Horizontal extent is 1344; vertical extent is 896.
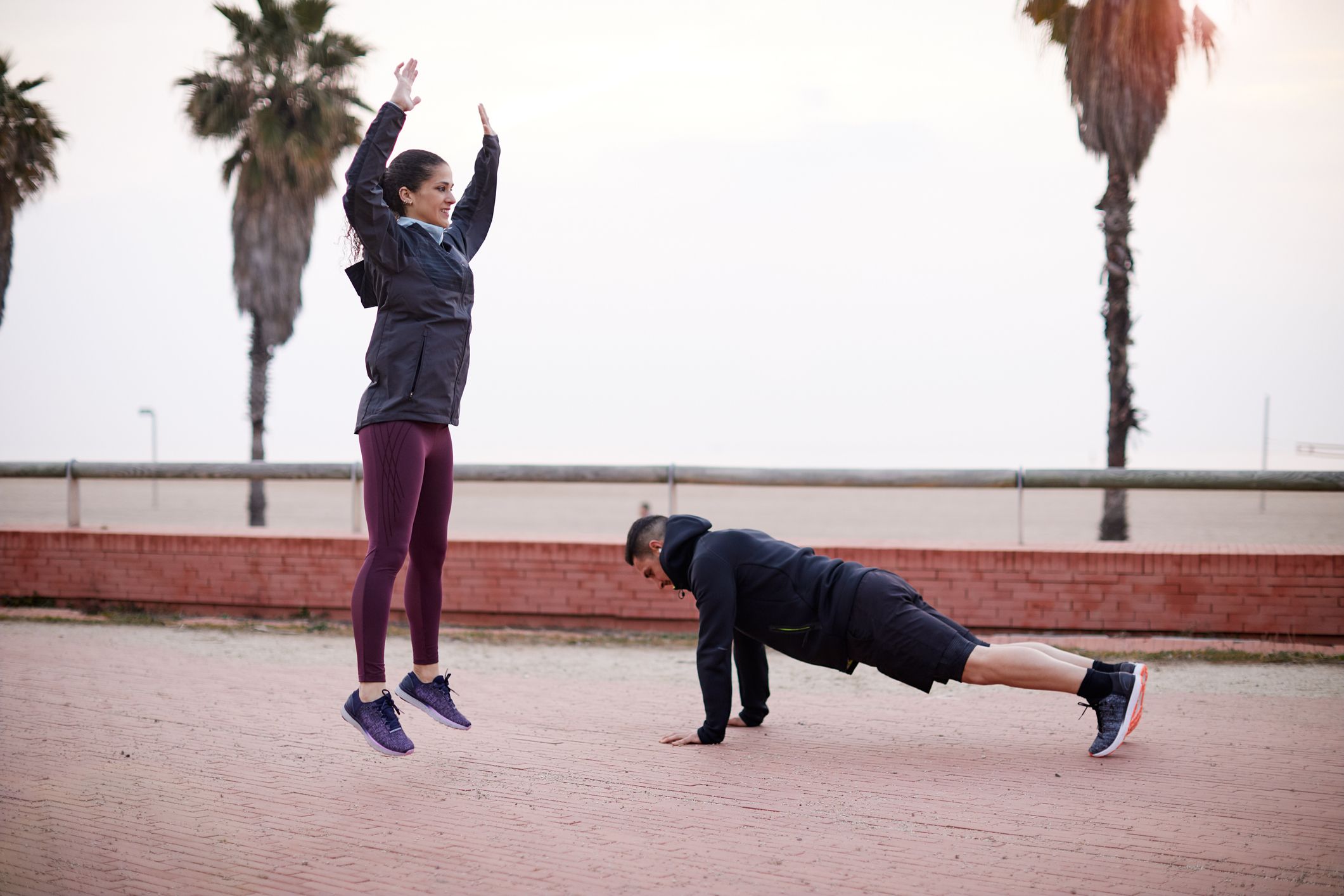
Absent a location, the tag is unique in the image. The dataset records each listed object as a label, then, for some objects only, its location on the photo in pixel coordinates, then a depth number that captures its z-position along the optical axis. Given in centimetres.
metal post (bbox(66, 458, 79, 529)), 845
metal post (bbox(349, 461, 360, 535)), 805
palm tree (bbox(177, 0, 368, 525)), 2061
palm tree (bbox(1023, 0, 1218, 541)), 1291
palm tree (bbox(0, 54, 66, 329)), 2055
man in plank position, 419
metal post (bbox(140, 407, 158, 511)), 4217
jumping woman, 384
